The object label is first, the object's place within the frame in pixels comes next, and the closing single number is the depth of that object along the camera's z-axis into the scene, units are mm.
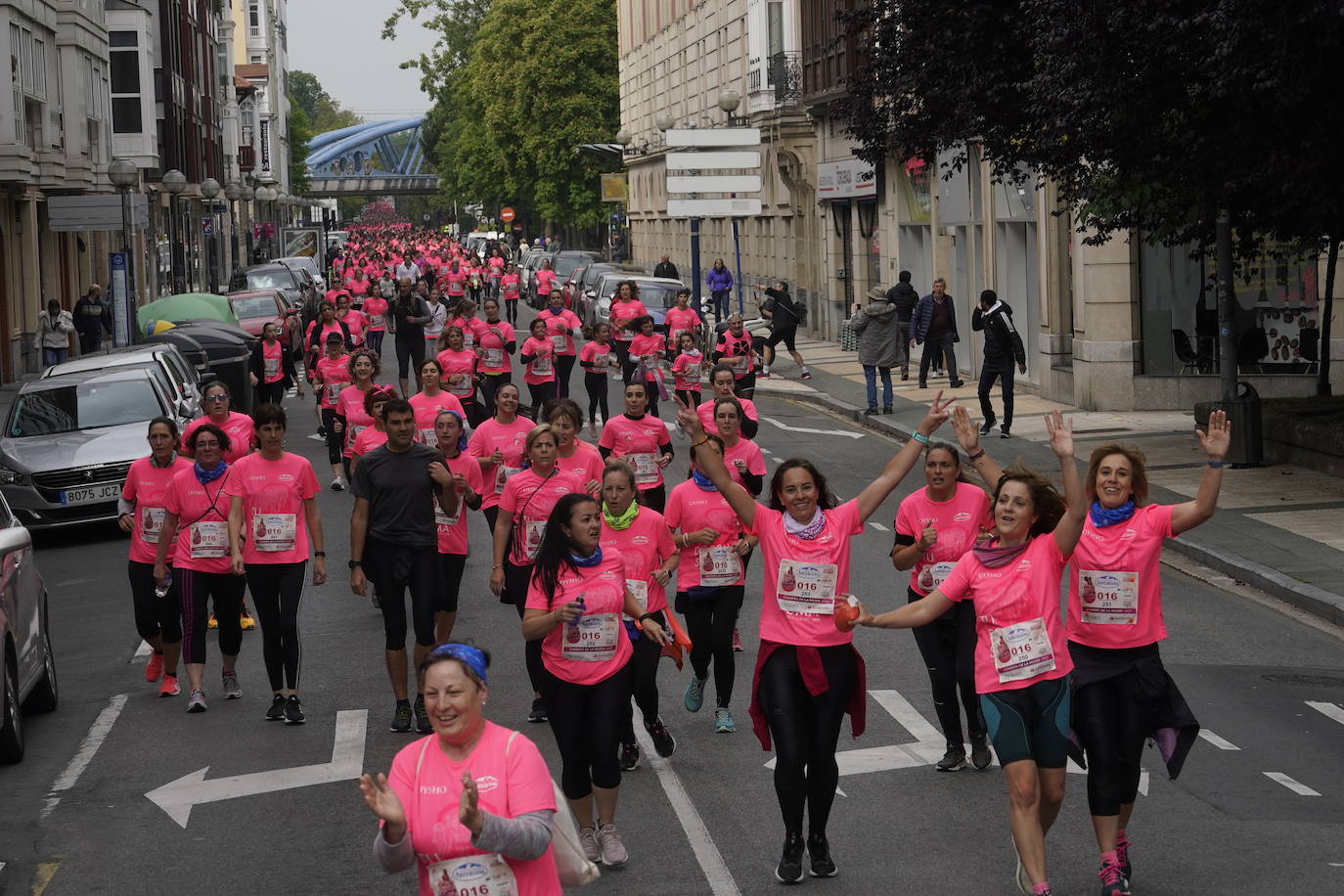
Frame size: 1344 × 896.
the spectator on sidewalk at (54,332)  37750
